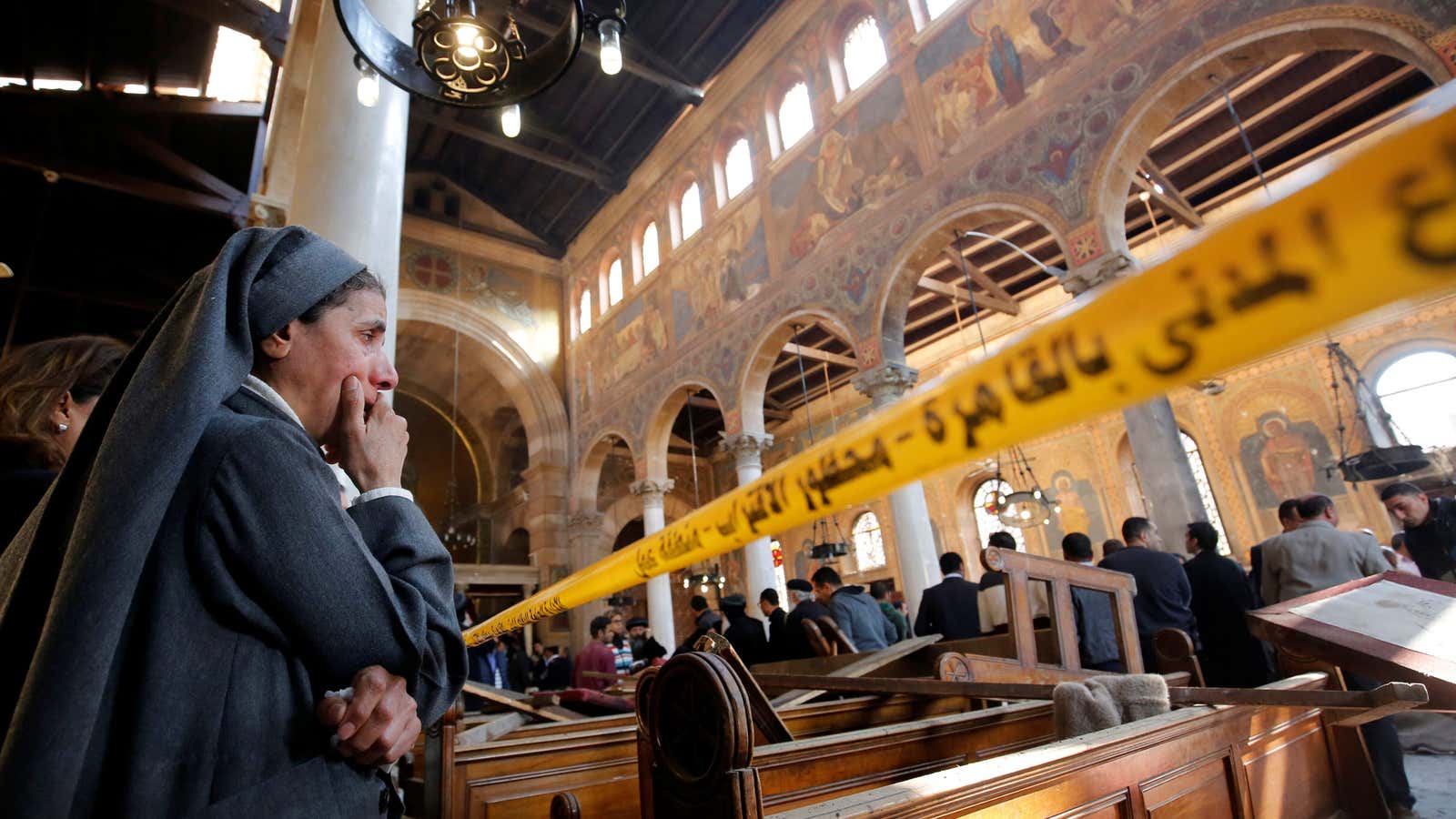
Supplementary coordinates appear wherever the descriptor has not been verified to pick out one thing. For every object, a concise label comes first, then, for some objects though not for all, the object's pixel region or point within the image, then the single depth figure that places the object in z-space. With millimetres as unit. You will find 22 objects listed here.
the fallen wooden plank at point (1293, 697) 1718
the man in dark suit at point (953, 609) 5348
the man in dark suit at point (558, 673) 8562
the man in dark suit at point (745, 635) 6035
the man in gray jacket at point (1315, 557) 3965
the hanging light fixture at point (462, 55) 3176
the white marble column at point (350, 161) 3375
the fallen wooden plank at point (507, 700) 4219
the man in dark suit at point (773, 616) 5871
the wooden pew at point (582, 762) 2709
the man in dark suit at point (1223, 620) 4207
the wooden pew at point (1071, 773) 1060
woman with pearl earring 1367
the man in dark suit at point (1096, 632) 4078
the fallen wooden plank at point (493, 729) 3250
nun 665
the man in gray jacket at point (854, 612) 5750
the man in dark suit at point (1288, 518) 4387
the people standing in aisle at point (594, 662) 6715
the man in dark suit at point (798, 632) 5500
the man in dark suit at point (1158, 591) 4234
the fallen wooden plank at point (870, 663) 3049
